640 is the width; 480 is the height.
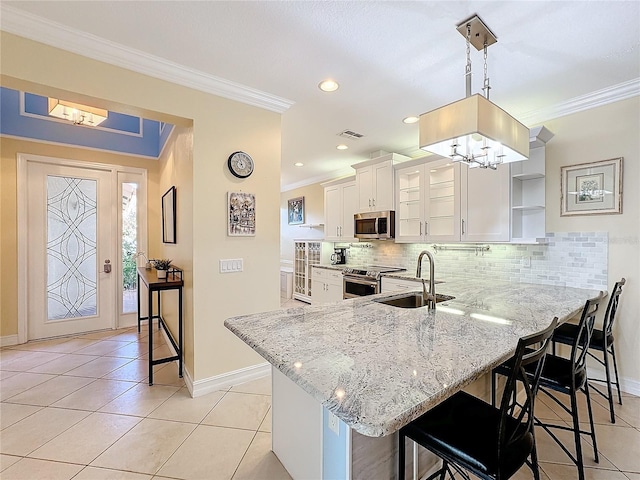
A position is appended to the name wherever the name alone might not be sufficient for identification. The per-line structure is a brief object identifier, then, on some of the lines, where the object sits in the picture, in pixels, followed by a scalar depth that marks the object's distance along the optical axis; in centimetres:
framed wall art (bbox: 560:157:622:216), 261
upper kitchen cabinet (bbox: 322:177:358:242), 493
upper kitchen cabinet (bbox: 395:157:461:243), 353
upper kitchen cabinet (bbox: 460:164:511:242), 302
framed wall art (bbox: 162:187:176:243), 317
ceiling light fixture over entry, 315
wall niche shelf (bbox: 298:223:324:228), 605
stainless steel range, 396
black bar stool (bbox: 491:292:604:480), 158
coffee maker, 539
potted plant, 292
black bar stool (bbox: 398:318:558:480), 103
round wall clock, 265
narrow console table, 266
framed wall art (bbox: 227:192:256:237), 266
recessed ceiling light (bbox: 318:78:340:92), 251
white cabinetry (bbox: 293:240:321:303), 604
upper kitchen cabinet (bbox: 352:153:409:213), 415
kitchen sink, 228
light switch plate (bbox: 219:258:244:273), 263
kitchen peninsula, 91
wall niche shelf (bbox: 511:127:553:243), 297
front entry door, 372
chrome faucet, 190
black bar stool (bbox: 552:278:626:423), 216
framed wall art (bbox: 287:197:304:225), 668
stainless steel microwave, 412
